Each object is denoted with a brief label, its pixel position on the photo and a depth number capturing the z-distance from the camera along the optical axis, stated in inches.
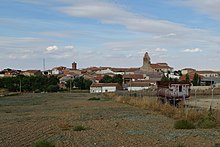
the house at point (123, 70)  7126.5
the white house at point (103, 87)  3639.3
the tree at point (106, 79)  4294.3
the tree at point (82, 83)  4099.4
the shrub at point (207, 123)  641.0
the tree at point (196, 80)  3720.2
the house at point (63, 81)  4364.7
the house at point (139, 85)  3681.4
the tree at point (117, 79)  4307.6
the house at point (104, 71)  6902.1
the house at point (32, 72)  6884.8
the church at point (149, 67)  6579.7
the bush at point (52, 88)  3720.5
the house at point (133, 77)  4884.4
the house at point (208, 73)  6397.6
